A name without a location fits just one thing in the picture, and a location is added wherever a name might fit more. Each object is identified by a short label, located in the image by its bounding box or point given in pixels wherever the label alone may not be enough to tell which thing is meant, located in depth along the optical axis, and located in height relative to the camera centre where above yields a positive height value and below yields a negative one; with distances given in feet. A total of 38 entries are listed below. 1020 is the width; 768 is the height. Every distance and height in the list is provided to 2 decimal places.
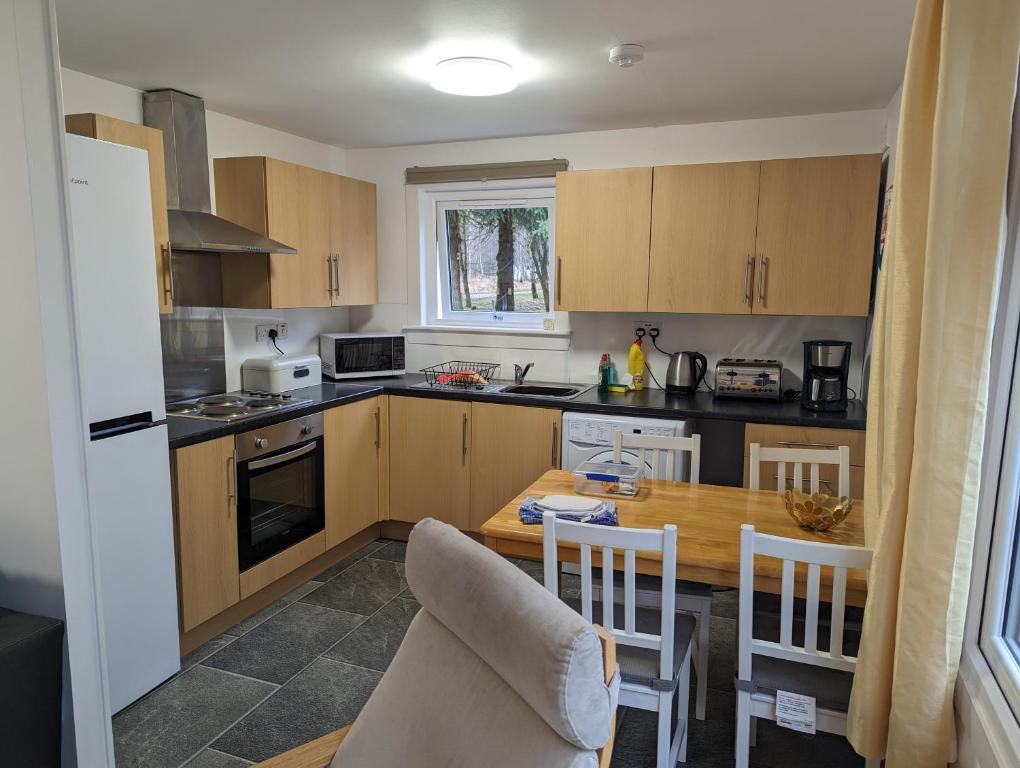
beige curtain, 4.39 -0.39
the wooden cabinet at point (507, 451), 12.00 -2.58
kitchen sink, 13.11 -1.65
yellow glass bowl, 6.91 -2.04
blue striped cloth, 7.09 -2.17
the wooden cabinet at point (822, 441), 10.39 -2.02
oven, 9.97 -2.86
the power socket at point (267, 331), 12.93 -0.58
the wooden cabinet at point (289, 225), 11.58 +1.35
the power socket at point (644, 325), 13.20 -0.38
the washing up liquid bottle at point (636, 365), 12.83 -1.11
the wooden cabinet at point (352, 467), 11.84 -2.94
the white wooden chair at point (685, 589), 7.36 -3.05
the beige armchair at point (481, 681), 3.74 -2.30
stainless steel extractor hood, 10.22 +2.01
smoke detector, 8.46 +3.09
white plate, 7.28 -2.12
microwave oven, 13.67 -1.07
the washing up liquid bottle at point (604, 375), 13.12 -1.33
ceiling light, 9.02 +3.01
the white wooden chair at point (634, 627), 5.66 -2.79
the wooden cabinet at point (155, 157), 8.59 +1.86
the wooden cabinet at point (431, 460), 12.62 -2.91
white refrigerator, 7.31 -1.18
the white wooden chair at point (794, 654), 5.46 -2.90
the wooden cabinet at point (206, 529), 8.88 -3.04
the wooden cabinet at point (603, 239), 11.96 +1.14
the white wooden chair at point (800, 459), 8.21 -1.84
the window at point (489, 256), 14.16 +1.00
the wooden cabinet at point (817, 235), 10.80 +1.13
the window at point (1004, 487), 4.63 -1.23
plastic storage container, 8.13 -2.09
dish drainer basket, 13.23 -1.43
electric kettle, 12.42 -1.21
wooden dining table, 6.25 -2.27
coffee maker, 11.02 -1.09
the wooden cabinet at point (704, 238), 11.37 +1.13
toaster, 11.66 -1.23
